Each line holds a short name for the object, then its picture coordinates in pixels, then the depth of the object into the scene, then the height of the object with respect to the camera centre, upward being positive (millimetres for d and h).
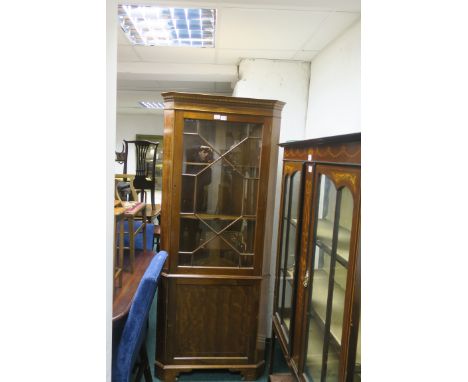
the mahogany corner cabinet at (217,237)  2121 -502
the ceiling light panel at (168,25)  1836 +947
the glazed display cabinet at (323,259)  1070 -384
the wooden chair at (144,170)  3197 -34
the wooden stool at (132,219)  1906 -342
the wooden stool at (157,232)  3598 -766
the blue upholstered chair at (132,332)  1585 -877
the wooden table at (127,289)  1676 -773
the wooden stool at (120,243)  1741 -470
